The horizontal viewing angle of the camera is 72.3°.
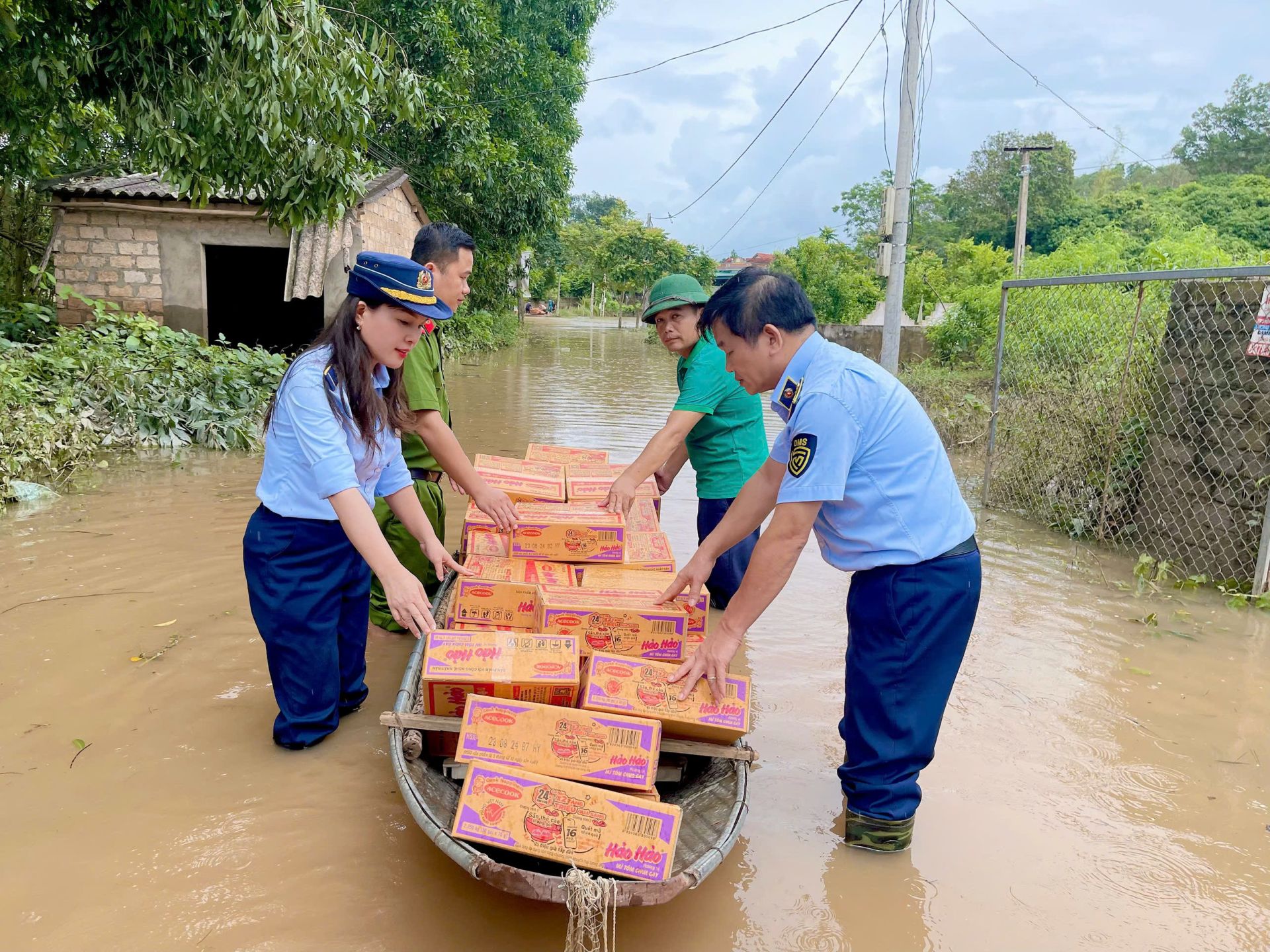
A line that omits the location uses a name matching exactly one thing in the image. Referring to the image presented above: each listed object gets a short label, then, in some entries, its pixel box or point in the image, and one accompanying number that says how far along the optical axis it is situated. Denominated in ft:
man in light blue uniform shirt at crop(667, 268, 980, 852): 8.23
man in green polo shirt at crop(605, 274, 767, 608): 13.34
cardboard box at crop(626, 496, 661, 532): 13.92
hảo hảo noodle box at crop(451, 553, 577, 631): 10.57
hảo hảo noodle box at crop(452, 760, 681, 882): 7.11
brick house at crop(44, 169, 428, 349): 36.50
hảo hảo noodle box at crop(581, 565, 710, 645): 10.53
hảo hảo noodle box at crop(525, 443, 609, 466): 16.11
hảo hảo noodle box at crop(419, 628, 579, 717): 8.73
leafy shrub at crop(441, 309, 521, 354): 61.41
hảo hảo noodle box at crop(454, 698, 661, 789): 8.01
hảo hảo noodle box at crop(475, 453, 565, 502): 13.37
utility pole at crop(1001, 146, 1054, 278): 81.05
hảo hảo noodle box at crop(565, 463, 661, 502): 13.79
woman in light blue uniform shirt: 9.14
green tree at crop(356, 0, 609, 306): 52.26
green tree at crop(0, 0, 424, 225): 18.51
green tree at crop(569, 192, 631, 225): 354.54
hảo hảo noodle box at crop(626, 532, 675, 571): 11.97
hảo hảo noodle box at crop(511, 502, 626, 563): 11.84
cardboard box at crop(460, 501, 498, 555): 12.28
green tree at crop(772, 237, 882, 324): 78.59
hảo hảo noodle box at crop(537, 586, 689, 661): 9.95
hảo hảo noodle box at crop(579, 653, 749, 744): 8.61
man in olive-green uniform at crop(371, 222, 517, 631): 12.19
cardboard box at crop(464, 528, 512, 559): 12.07
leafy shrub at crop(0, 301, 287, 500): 22.77
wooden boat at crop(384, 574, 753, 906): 6.79
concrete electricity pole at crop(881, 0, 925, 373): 32.35
